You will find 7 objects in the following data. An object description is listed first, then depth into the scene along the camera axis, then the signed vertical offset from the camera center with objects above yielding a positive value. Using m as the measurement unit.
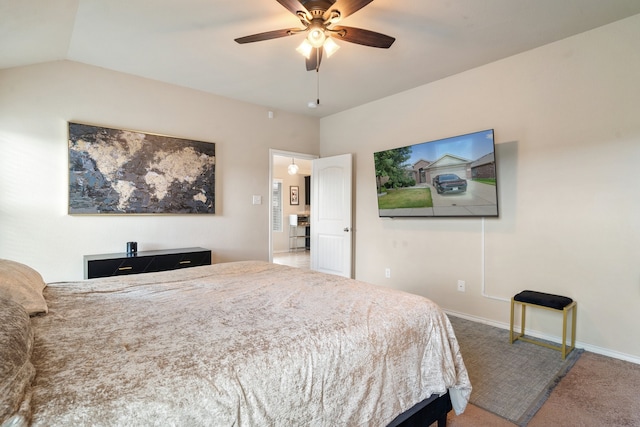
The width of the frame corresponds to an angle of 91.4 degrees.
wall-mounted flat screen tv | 3.04 +0.39
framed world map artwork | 3.09 +0.47
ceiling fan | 1.86 +1.22
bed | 0.80 -0.45
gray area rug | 1.93 -1.17
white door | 4.54 -0.01
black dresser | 2.86 -0.46
